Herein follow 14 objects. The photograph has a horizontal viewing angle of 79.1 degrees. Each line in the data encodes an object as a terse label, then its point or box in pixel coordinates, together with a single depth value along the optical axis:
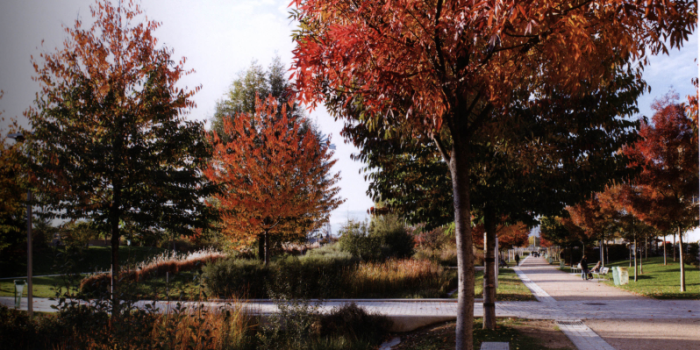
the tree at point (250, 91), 28.17
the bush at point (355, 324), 8.64
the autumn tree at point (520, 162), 6.97
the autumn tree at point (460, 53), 4.26
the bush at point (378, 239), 21.70
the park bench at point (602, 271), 22.14
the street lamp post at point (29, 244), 10.75
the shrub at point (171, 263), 19.58
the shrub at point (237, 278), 14.16
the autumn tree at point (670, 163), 13.67
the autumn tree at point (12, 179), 9.73
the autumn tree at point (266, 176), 15.73
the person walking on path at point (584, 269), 22.61
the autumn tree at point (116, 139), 9.20
